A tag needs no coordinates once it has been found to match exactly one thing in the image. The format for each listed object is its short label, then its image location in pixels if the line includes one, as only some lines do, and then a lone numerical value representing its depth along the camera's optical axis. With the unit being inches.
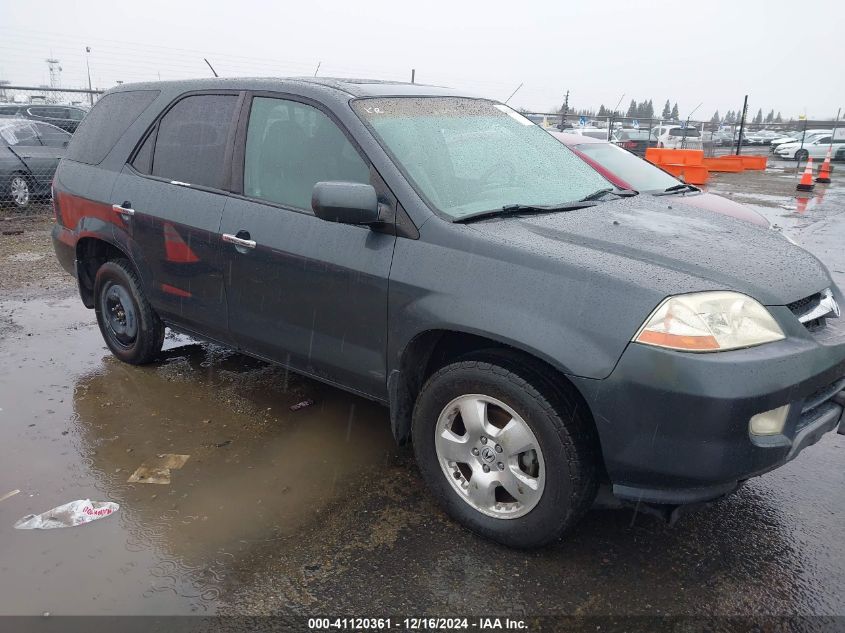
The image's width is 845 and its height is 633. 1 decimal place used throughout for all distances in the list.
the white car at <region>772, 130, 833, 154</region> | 1316.4
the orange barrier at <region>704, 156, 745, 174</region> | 846.5
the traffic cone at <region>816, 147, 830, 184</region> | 703.2
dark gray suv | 89.5
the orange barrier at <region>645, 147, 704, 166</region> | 649.6
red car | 256.1
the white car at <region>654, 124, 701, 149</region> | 1230.9
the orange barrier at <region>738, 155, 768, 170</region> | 863.7
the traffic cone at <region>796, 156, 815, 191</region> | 619.8
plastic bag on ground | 112.3
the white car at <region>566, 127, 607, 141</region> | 937.9
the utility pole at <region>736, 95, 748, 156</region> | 936.6
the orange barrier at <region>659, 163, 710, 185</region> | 633.0
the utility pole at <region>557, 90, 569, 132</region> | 1008.3
